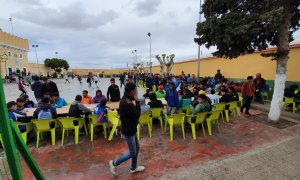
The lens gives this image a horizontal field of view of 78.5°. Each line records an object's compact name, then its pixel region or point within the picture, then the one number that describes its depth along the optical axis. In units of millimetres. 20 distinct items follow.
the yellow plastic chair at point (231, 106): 6652
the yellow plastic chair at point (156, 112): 5859
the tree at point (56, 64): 54356
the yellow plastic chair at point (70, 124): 4977
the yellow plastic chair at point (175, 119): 5080
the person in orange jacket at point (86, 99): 7005
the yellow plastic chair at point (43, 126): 4789
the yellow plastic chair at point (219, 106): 6300
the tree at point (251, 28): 5492
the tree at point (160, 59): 25530
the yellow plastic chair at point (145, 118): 5246
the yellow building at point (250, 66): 9623
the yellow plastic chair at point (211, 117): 5458
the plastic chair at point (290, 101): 7742
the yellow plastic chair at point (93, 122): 5184
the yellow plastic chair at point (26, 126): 4687
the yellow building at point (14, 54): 34725
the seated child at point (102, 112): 5238
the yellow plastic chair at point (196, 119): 5174
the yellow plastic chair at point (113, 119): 5020
